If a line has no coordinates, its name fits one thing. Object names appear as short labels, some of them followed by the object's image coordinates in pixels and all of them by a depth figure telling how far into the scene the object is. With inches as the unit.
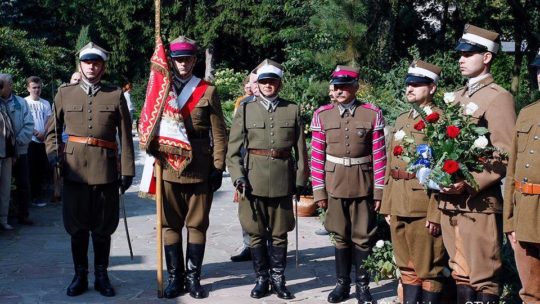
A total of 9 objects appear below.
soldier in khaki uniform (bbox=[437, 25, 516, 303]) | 194.4
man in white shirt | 403.2
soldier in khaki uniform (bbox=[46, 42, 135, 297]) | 249.9
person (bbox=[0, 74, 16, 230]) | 337.4
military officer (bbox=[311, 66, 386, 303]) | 243.4
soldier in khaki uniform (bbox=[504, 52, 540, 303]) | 174.9
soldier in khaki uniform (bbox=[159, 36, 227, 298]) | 250.5
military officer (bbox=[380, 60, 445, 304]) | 214.5
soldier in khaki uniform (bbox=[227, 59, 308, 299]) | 251.1
